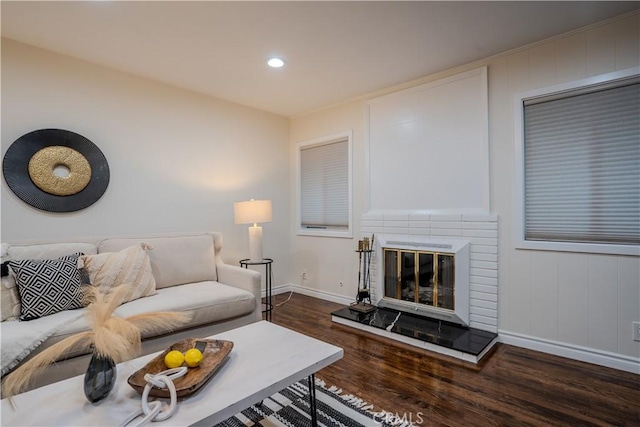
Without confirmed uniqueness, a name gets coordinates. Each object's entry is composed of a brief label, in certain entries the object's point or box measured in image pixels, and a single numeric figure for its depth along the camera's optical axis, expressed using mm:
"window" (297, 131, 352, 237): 3941
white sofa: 1851
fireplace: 2885
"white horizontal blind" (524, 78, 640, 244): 2256
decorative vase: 1134
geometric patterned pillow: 1955
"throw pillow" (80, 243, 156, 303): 2238
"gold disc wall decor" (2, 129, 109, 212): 2455
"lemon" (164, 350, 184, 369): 1315
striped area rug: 1708
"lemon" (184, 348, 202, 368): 1330
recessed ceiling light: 2789
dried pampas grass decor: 1029
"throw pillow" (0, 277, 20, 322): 1919
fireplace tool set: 3373
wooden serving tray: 1180
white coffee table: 1077
